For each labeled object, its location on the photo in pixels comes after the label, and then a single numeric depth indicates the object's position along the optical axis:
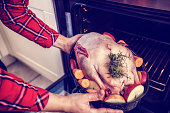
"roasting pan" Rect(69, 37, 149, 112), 0.58
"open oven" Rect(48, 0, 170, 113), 0.68
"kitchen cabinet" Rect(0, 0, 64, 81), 1.11
